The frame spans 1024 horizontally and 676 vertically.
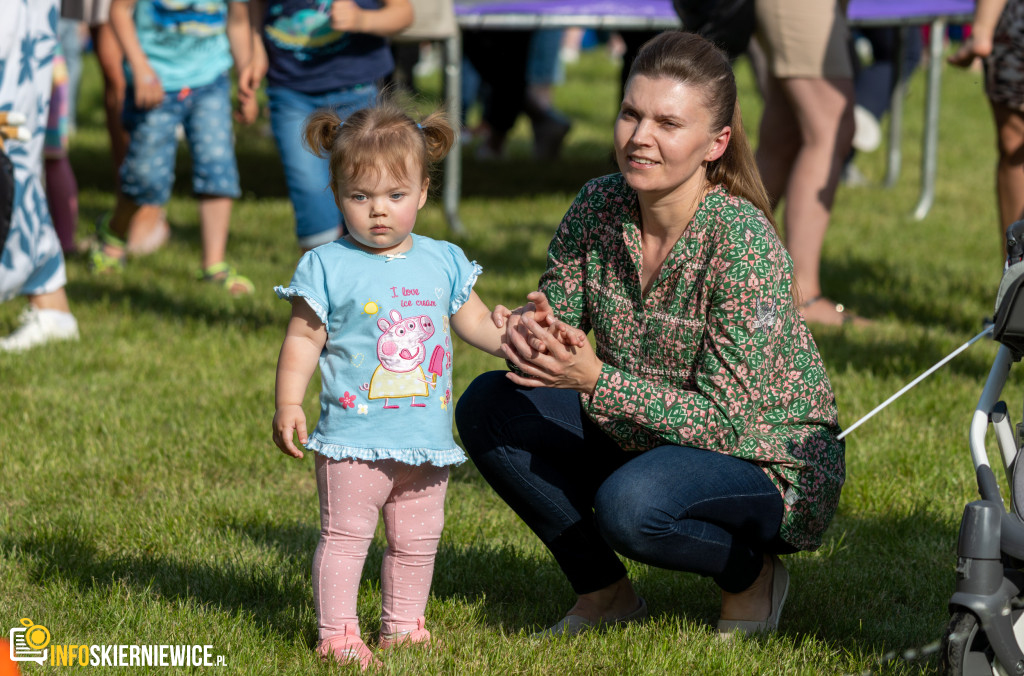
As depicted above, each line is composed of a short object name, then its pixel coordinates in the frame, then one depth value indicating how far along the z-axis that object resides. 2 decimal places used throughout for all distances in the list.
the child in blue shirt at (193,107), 11.29
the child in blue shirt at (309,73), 9.39
